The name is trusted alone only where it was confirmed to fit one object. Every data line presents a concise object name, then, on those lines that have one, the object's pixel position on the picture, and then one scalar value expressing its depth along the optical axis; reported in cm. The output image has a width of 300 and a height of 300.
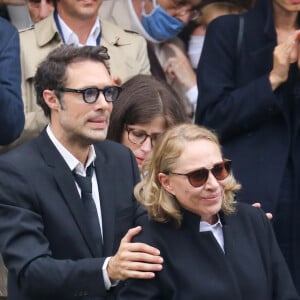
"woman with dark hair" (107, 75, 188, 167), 1062
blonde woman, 813
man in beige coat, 1145
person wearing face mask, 1274
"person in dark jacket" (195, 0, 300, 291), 1050
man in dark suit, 823
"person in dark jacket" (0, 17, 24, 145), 930
